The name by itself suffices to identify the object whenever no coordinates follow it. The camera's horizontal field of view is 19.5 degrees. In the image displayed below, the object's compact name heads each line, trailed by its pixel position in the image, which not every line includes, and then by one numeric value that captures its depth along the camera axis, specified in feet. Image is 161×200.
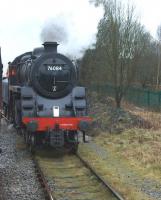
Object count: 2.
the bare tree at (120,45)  81.97
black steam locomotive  41.11
